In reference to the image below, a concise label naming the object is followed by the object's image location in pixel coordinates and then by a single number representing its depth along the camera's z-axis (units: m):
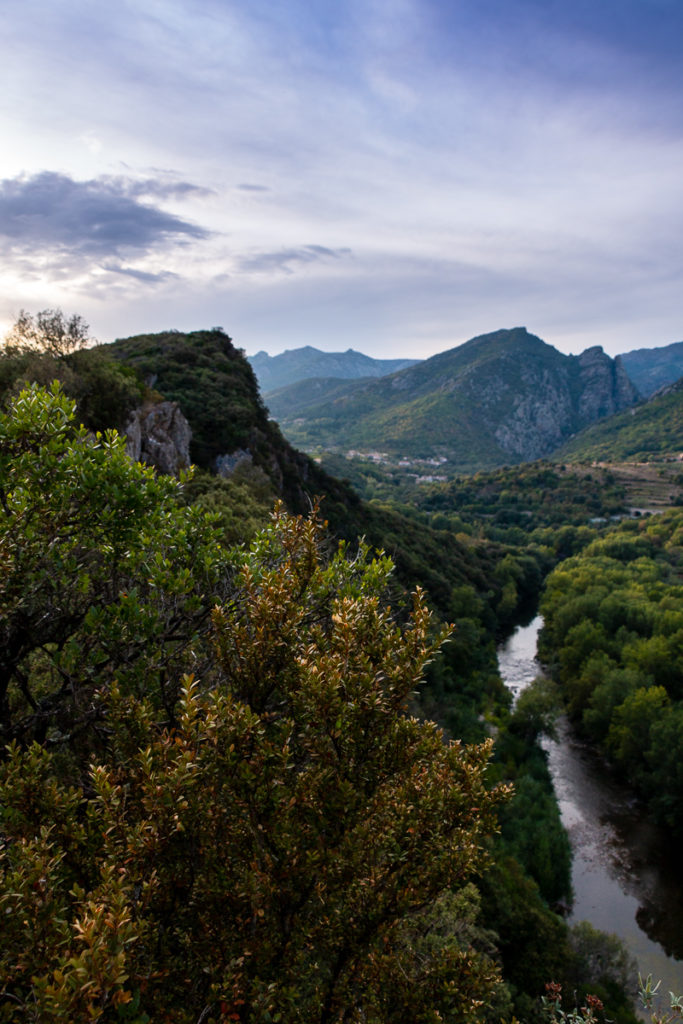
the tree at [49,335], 29.98
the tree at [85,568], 7.05
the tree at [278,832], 4.70
